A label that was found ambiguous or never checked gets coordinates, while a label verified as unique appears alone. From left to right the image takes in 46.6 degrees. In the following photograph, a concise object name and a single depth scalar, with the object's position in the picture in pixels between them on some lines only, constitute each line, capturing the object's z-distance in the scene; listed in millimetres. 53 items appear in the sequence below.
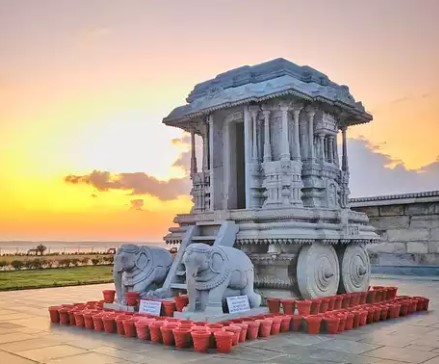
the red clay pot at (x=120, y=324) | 8047
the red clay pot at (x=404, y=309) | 10070
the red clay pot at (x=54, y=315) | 9484
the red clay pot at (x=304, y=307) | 8992
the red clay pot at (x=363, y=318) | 8812
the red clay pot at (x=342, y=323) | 8277
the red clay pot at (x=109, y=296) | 10523
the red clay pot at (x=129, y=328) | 7855
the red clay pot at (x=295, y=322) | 8508
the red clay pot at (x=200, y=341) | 6785
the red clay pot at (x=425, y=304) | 10805
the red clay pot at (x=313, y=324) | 8164
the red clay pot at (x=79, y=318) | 8836
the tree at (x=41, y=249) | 51119
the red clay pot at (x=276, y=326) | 8069
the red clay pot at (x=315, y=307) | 9234
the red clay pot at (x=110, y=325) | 8242
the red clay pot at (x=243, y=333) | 7410
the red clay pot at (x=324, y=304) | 9477
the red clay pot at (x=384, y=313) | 9477
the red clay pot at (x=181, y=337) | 6996
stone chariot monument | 10484
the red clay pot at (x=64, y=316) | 9258
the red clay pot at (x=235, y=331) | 7082
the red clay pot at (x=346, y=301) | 10164
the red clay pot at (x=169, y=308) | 9164
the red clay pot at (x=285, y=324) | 8305
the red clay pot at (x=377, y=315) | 9289
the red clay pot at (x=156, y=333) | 7414
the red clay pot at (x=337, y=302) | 9898
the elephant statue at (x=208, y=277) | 8695
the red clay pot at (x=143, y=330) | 7617
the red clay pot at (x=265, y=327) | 7818
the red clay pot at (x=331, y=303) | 9688
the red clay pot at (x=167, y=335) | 7227
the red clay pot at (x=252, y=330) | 7629
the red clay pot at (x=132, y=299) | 9844
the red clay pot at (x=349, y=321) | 8434
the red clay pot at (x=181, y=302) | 9109
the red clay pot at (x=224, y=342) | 6727
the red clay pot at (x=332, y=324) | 8125
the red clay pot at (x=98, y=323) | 8414
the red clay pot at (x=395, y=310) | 9734
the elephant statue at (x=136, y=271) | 10367
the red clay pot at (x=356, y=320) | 8672
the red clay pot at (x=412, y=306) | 10391
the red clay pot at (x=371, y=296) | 11040
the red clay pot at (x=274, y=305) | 9367
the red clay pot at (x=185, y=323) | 7356
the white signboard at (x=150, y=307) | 9195
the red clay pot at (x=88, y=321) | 8604
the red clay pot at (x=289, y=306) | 9141
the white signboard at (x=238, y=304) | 8711
